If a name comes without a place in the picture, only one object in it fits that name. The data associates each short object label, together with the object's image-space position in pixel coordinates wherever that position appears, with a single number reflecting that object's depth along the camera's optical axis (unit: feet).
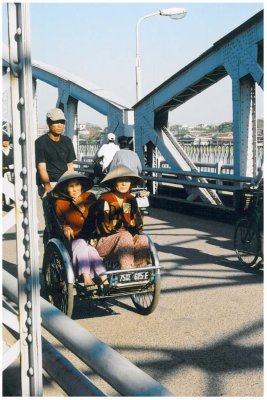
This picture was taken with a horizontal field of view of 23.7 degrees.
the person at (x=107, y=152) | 37.29
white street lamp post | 62.80
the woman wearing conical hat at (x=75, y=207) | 18.94
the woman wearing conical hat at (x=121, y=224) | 18.12
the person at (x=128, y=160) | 31.50
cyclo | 17.52
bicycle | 24.71
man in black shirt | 23.75
